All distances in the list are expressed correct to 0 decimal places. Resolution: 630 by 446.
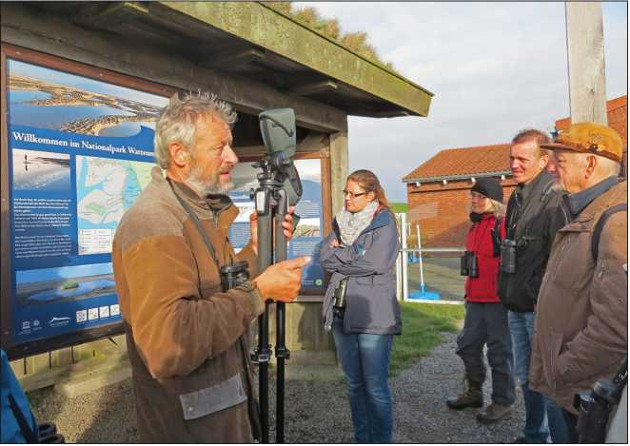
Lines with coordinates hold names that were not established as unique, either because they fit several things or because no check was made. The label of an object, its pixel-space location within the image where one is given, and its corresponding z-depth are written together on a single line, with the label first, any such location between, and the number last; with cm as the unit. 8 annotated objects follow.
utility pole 314
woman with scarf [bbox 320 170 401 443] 338
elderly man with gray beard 151
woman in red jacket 421
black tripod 195
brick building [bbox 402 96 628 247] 2588
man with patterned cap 206
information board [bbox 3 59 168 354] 227
